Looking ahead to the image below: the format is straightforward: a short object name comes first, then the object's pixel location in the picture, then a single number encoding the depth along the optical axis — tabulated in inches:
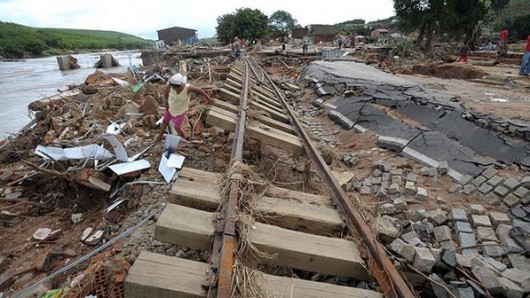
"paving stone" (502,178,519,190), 133.6
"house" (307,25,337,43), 2404.0
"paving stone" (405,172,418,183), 156.1
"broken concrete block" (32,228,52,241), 149.9
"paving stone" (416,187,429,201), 141.3
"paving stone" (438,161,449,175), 160.4
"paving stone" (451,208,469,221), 122.6
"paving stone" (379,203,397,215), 133.4
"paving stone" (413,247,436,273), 87.1
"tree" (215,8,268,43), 1898.4
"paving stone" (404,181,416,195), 146.8
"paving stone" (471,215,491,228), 118.5
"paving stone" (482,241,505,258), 105.7
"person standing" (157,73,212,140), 208.4
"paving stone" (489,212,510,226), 118.8
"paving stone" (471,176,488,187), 145.1
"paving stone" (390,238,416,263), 89.4
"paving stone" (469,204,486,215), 125.5
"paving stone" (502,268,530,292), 88.6
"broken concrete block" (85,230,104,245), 139.4
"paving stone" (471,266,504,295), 87.0
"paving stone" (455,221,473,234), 116.1
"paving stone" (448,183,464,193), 146.6
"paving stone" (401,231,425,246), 104.9
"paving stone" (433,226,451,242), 113.5
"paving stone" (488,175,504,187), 139.6
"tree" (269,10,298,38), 2694.4
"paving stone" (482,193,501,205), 133.9
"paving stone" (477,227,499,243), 112.2
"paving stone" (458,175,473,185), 149.5
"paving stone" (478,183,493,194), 139.1
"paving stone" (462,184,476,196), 143.0
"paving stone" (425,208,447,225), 123.0
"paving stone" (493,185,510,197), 133.9
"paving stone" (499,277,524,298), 86.5
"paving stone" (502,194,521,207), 129.0
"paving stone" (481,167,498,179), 146.5
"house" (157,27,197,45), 2498.8
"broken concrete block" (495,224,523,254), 106.0
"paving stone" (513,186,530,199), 129.5
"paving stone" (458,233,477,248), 109.9
